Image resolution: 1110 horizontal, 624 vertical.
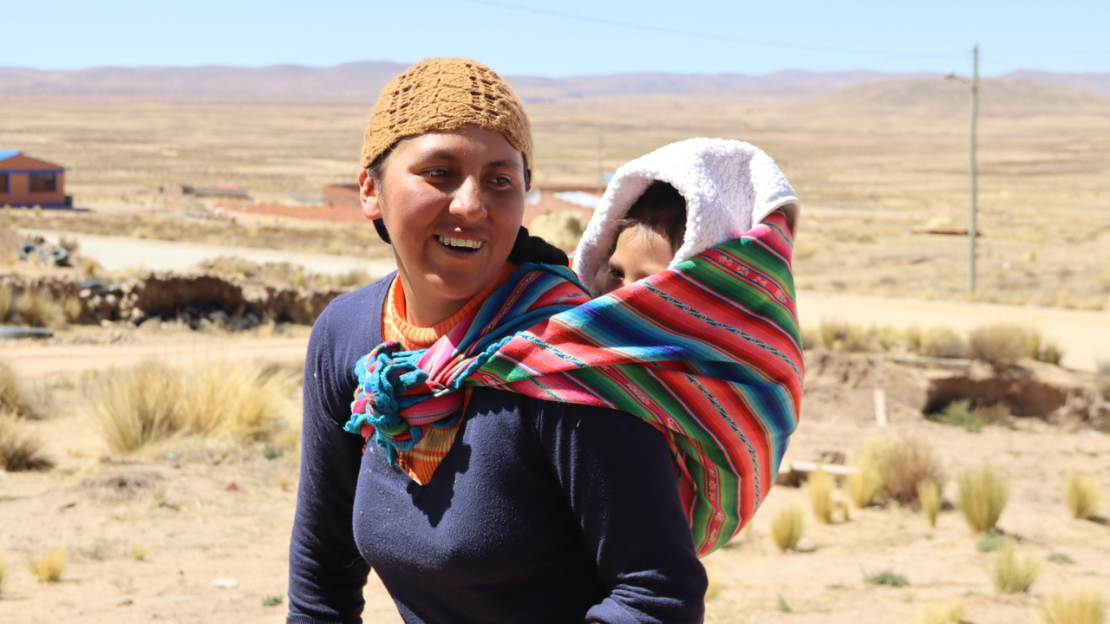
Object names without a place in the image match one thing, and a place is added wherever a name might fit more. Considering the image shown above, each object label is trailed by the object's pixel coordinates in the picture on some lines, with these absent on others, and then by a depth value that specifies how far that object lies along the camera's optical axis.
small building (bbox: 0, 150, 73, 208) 39.16
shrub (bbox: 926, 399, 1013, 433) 11.47
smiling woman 1.58
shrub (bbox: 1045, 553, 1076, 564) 6.58
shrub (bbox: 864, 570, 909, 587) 6.04
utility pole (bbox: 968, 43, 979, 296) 21.86
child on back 1.88
